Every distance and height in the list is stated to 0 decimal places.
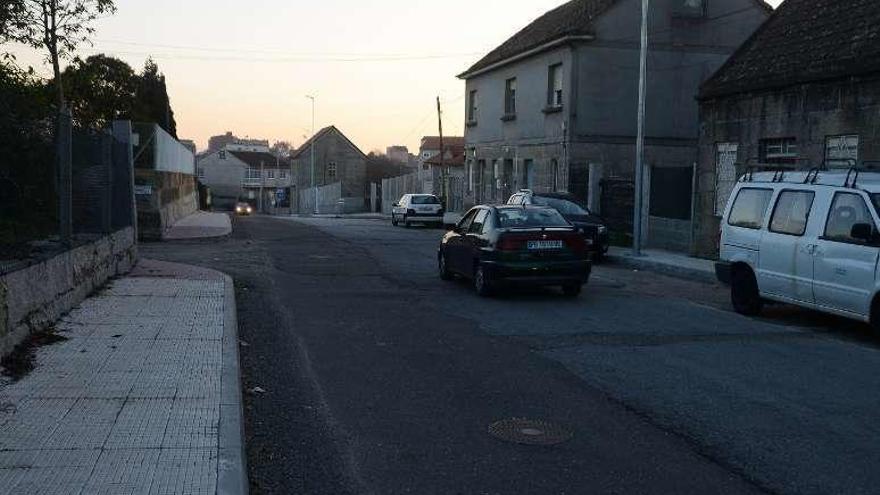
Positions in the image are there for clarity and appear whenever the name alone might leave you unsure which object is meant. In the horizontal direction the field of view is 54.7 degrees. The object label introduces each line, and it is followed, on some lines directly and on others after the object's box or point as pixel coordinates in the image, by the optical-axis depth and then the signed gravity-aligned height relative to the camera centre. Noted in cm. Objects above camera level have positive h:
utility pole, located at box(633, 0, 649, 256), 1975 +71
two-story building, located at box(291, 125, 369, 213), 9450 +233
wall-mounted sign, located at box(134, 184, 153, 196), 2286 -21
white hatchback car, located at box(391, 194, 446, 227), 3725 -107
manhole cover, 604 -179
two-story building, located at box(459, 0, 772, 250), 2828 +365
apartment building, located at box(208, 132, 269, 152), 16289 +842
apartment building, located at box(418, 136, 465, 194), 5062 +358
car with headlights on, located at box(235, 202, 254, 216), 7392 -226
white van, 996 -67
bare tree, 1781 +324
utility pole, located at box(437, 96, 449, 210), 4455 -2
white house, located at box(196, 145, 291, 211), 11488 +120
